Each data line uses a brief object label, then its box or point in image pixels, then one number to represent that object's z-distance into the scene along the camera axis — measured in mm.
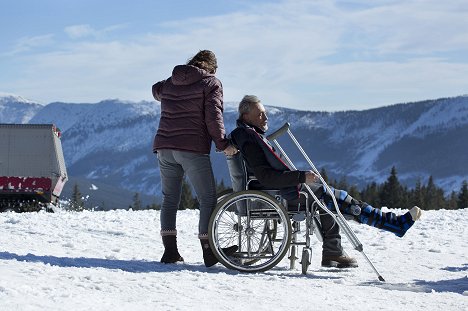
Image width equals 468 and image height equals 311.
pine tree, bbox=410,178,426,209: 92344
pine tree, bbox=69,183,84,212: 109312
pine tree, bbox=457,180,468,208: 90588
